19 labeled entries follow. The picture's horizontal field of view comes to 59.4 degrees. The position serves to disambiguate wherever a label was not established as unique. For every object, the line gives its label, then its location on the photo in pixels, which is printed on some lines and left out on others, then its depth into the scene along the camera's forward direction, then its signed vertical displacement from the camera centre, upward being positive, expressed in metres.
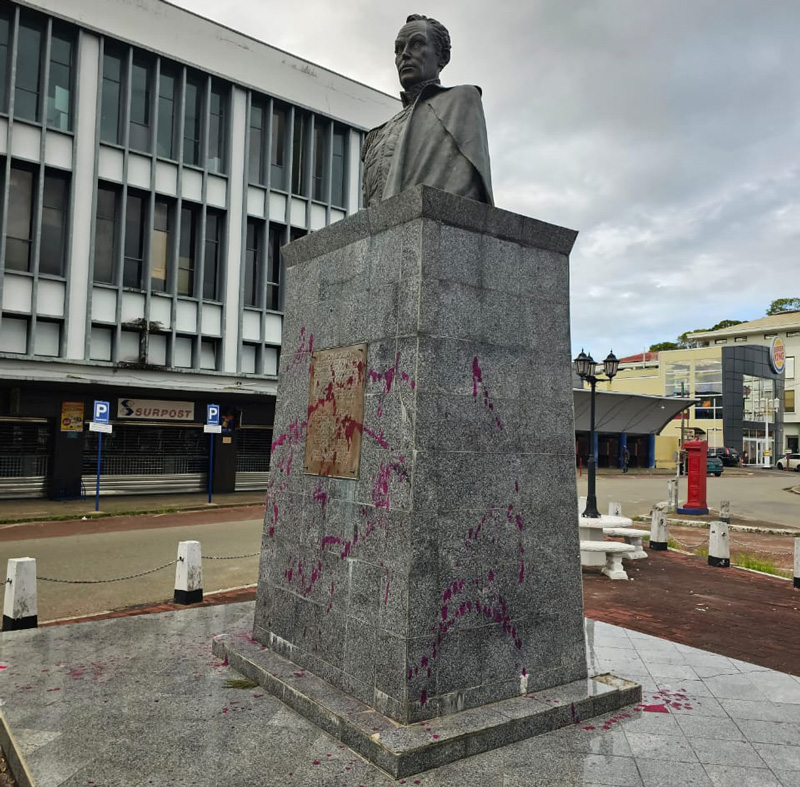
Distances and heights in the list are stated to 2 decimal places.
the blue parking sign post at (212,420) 22.95 +0.70
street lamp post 16.33 +2.08
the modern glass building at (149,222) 21.17 +7.28
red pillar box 23.16 -1.26
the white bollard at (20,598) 7.61 -1.75
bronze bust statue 5.71 +2.63
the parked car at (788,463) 61.19 -0.91
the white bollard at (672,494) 24.20 -1.56
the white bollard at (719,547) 12.98 -1.78
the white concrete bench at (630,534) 13.66 -1.65
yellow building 68.62 +6.06
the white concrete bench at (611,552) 11.73 -1.76
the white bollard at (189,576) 9.23 -1.78
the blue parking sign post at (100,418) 19.44 +0.58
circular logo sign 71.69 +10.03
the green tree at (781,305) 95.62 +20.22
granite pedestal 4.83 -0.24
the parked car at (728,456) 60.06 -0.39
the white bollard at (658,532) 14.99 -1.76
